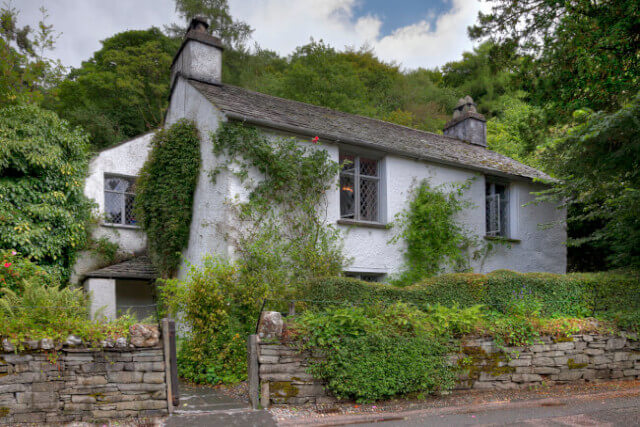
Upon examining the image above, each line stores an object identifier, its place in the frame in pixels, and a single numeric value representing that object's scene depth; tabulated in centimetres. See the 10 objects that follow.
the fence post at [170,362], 661
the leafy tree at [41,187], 1177
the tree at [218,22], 2962
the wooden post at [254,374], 694
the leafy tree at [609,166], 868
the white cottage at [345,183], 1164
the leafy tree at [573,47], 1088
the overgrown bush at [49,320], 624
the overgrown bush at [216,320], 886
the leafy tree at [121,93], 2433
